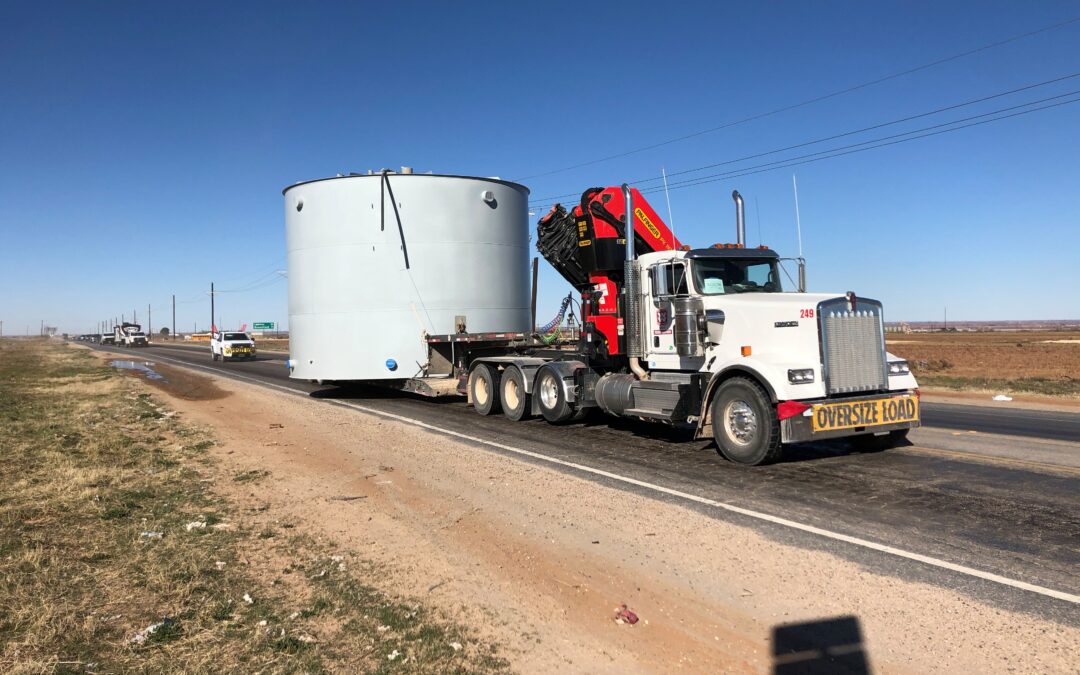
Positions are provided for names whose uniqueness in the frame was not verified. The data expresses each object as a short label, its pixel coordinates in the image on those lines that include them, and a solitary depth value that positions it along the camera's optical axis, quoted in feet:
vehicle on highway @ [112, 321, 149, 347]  231.71
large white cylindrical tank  49.70
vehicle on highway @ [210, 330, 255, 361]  125.39
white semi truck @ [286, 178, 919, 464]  26.48
